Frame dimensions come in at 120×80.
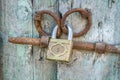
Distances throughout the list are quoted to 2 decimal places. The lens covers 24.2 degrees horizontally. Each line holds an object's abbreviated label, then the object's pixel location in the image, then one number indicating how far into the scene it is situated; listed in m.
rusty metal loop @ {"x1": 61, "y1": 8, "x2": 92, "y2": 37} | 0.98
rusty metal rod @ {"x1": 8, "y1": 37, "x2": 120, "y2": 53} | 0.99
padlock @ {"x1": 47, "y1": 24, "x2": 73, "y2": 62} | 0.96
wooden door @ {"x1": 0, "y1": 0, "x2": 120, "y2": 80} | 1.01
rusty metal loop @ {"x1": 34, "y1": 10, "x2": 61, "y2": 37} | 1.01
